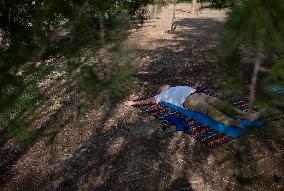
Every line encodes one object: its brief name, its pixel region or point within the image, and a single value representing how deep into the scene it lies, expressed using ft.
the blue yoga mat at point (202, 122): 10.69
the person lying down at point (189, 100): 11.28
